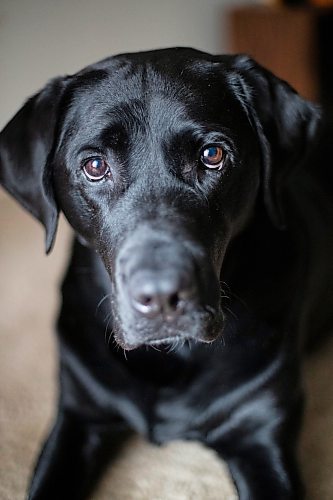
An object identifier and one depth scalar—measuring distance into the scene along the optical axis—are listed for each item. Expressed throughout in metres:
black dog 0.45
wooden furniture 1.16
